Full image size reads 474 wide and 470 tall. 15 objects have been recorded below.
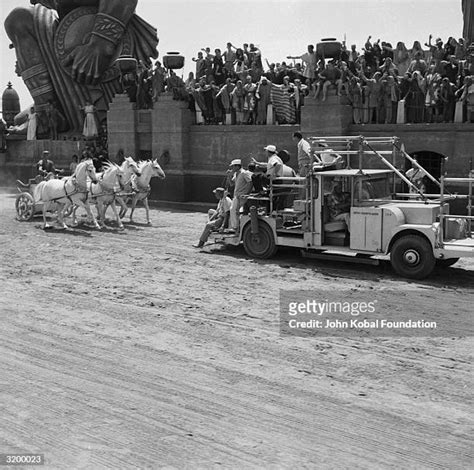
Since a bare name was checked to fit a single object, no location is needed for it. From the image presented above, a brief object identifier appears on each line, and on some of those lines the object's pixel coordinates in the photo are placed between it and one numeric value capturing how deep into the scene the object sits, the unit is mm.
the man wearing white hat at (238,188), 16000
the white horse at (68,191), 19703
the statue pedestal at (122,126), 28953
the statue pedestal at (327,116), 22391
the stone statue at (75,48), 34125
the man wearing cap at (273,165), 15477
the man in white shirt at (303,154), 15392
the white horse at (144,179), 21281
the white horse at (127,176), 20719
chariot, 22688
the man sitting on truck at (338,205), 14517
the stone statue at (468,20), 25703
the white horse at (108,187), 20500
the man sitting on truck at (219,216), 16784
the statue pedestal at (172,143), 27156
